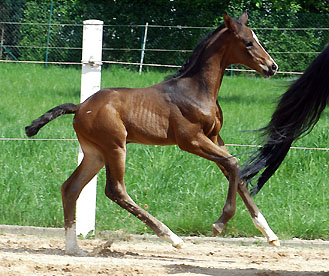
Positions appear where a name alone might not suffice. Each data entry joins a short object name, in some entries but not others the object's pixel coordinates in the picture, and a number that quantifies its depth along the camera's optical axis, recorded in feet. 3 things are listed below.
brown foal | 35.04
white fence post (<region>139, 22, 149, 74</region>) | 92.19
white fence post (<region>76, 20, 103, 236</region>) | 41.73
